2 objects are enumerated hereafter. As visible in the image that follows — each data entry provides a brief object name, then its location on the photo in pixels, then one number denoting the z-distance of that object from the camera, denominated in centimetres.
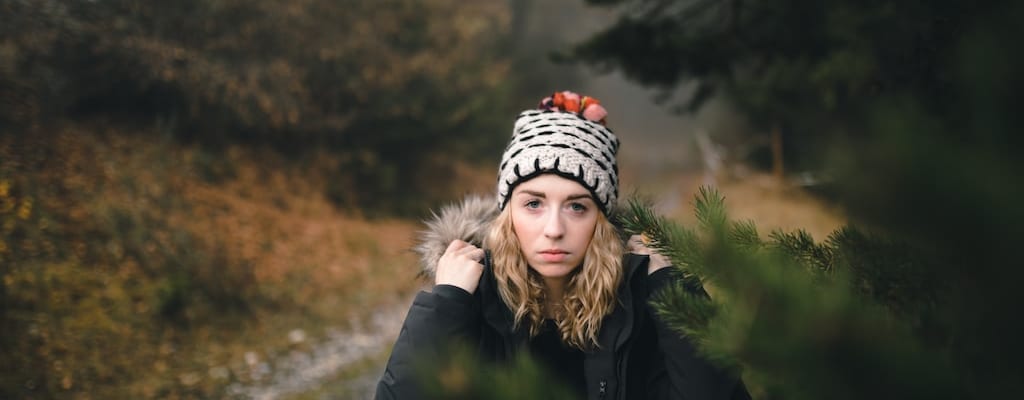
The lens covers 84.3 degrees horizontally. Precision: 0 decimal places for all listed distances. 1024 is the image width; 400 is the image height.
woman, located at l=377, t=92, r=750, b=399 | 221
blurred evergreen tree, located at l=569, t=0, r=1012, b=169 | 263
